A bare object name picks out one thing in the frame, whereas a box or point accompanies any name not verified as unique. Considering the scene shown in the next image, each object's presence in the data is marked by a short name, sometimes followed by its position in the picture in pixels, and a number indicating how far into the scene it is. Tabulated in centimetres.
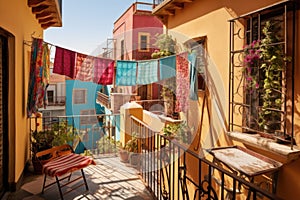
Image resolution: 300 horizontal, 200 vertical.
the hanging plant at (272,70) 283
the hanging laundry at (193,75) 455
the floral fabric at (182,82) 494
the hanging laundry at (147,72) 545
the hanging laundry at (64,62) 452
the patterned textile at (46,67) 431
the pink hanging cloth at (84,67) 495
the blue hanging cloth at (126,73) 559
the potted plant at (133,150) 615
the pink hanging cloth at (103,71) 525
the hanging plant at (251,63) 311
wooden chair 312
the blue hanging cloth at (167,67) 518
